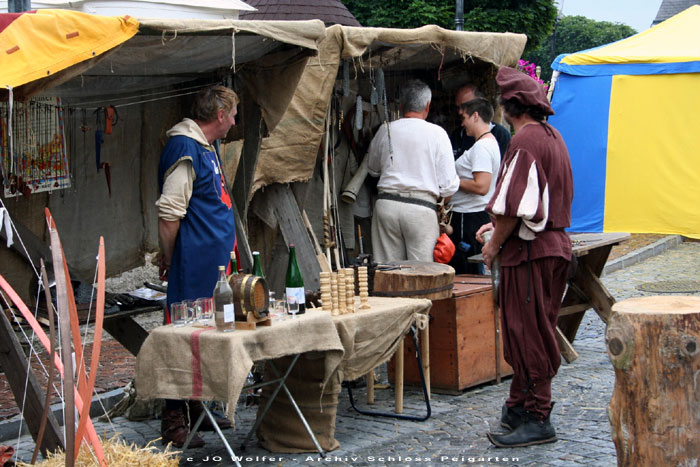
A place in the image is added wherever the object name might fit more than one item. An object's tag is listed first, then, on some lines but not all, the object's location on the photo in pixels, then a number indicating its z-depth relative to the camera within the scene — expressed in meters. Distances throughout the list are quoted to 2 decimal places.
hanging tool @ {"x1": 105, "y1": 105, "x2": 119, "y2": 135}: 5.69
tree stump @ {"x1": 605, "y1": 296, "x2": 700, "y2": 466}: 3.61
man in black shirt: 7.08
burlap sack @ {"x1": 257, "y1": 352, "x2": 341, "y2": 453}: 4.70
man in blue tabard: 4.71
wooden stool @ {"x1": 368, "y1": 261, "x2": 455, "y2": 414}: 5.40
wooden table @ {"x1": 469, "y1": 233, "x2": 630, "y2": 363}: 6.81
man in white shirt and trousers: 6.48
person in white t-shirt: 6.73
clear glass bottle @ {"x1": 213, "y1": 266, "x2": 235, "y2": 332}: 3.97
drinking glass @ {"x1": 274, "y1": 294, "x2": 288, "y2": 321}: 4.36
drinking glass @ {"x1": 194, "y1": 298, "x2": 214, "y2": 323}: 4.29
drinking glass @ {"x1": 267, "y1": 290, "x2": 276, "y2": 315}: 4.47
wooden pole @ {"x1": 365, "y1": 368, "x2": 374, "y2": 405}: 5.64
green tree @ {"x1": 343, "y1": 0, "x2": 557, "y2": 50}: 21.77
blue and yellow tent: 11.08
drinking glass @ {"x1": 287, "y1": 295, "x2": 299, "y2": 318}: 4.37
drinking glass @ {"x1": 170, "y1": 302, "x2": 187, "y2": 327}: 4.21
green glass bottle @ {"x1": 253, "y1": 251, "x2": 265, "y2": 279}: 4.37
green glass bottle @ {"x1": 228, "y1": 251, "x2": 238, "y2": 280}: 4.30
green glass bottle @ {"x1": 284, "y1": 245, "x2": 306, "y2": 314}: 4.37
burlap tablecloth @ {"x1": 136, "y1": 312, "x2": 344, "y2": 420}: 3.88
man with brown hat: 4.57
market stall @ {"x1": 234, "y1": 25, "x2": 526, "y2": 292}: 6.06
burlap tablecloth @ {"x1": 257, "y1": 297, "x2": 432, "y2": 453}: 4.65
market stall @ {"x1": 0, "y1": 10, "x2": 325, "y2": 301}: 5.01
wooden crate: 5.81
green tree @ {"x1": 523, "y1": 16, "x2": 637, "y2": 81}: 50.19
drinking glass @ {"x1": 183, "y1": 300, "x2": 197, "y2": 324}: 4.24
